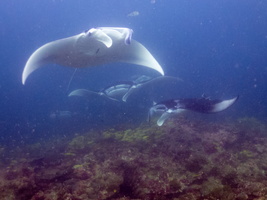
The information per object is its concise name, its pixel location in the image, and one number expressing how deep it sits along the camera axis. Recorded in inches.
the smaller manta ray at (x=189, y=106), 213.6
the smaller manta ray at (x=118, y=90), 378.6
